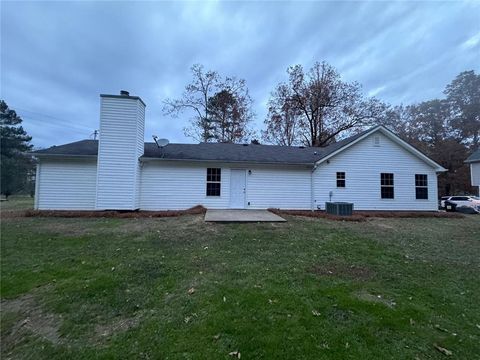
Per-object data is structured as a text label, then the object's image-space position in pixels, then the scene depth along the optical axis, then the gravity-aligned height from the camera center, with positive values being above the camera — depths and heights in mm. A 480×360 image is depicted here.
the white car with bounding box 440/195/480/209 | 19000 -325
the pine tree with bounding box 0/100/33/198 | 32438 +5443
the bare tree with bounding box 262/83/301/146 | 29219 +8645
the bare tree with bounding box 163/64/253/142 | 28688 +9440
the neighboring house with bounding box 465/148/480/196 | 23891 +2847
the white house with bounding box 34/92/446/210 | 12430 +1063
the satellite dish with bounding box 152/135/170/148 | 14680 +2906
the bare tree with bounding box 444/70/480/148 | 32656 +12194
